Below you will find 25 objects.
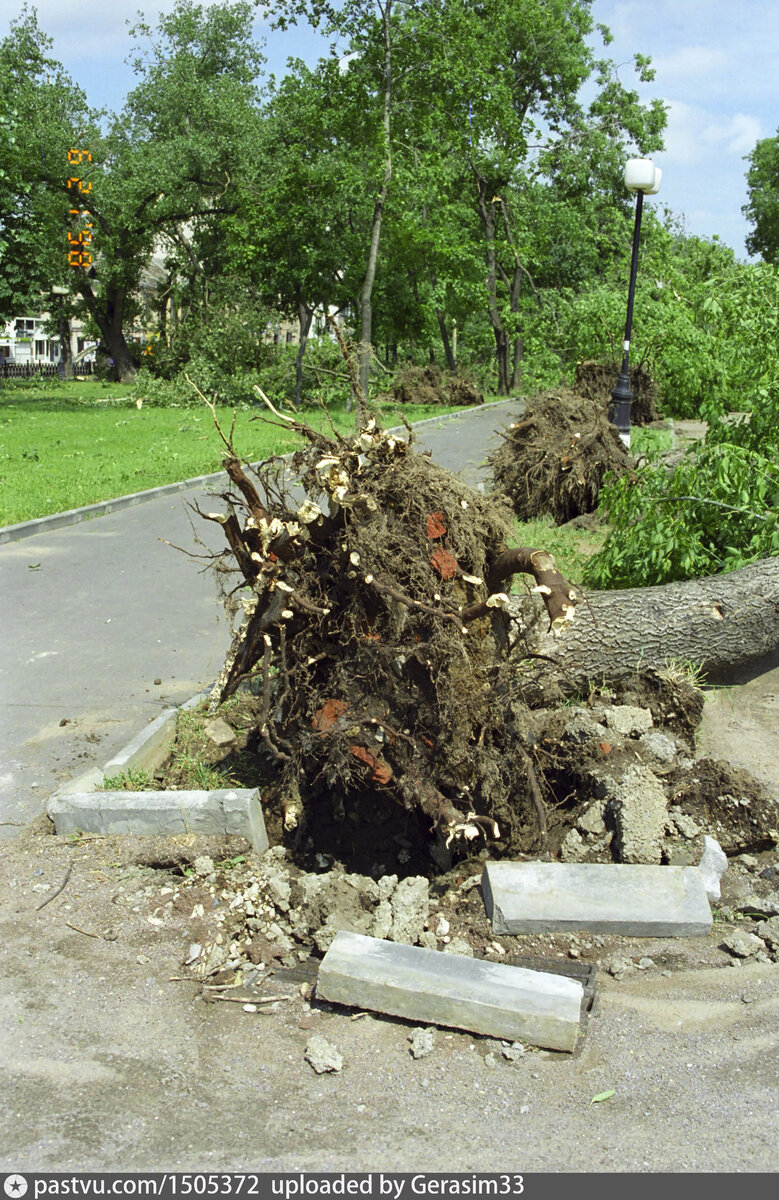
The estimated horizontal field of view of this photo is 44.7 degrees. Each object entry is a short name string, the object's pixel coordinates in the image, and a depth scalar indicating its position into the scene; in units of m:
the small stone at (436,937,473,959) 3.96
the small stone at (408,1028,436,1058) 3.36
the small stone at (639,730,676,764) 5.03
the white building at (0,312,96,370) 58.07
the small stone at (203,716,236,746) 5.49
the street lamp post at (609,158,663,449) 13.09
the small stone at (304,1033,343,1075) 3.26
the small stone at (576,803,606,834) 4.64
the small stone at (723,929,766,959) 3.94
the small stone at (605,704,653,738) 5.30
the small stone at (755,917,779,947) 4.00
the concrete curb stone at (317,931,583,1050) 3.39
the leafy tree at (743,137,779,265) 56.12
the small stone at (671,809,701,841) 4.66
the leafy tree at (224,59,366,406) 21.62
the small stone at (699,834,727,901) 4.36
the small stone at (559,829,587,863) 4.57
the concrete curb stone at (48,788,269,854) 4.65
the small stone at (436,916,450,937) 4.08
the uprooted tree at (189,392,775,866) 4.39
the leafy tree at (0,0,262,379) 27.25
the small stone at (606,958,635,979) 3.86
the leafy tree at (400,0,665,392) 22.33
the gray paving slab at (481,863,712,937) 4.02
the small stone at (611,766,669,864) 4.45
